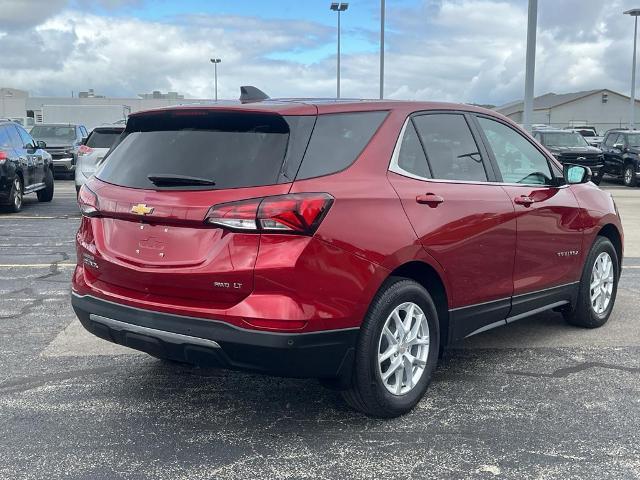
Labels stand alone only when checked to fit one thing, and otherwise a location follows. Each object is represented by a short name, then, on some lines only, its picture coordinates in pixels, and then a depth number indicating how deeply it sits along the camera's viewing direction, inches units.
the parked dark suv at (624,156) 899.4
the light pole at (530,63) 594.2
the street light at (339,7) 1457.9
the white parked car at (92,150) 533.6
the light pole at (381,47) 1085.1
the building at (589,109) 2854.3
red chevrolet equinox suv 133.8
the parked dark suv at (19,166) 523.5
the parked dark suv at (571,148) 890.7
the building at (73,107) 1694.1
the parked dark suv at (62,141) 911.0
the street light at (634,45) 1622.8
